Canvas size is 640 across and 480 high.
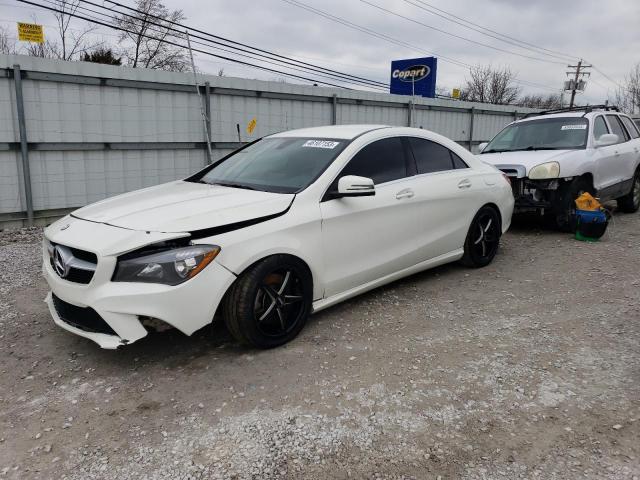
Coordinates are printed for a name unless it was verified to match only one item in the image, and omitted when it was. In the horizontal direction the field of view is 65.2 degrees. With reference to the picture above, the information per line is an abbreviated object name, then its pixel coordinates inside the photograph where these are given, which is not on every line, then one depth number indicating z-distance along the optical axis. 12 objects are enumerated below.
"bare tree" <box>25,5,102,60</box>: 24.23
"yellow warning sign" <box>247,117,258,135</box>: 9.82
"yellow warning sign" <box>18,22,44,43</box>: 8.08
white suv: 7.00
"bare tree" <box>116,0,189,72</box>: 28.58
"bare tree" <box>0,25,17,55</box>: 23.52
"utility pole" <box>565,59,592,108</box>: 43.03
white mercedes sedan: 3.03
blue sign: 26.58
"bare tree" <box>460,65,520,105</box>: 52.97
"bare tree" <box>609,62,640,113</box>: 44.84
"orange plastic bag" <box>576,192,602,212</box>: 6.87
